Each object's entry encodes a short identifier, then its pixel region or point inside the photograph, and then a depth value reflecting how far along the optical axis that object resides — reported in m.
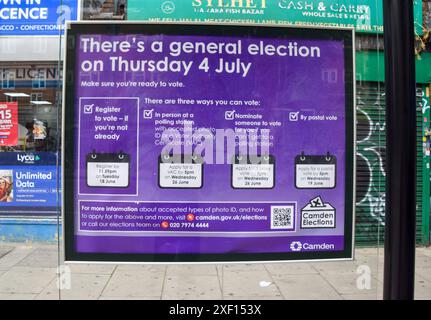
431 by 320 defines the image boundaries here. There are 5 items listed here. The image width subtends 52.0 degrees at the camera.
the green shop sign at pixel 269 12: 3.09
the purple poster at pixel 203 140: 2.93
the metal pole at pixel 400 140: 2.11
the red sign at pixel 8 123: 3.30
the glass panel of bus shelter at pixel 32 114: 3.11
